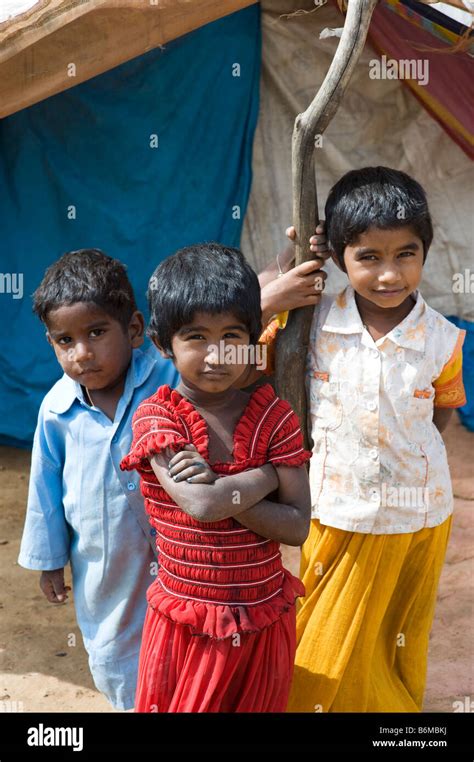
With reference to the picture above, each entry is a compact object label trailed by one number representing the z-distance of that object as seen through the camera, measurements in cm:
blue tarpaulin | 410
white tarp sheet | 416
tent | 408
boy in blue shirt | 213
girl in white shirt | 211
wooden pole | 215
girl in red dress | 184
